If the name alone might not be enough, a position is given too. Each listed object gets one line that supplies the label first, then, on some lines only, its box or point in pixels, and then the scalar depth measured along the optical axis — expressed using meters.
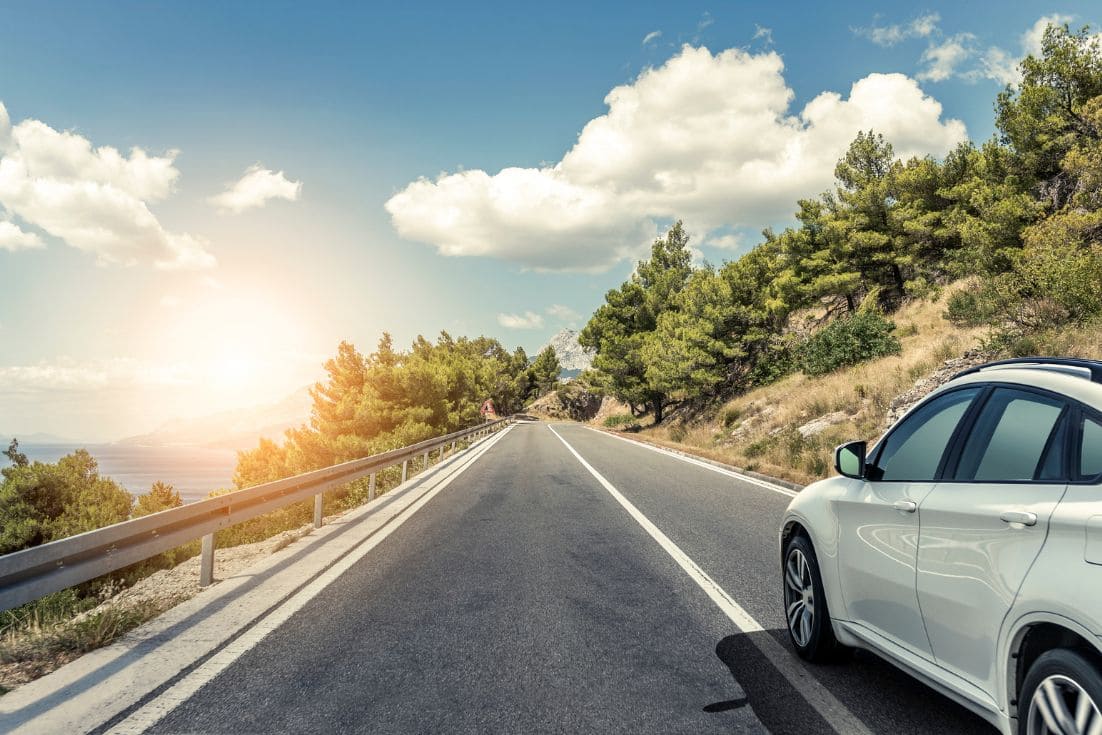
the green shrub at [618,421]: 57.93
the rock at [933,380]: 15.53
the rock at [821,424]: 18.22
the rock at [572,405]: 101.12
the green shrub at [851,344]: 25.09
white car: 2.07
